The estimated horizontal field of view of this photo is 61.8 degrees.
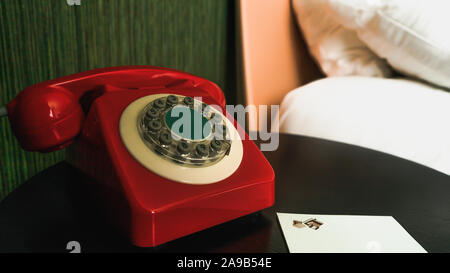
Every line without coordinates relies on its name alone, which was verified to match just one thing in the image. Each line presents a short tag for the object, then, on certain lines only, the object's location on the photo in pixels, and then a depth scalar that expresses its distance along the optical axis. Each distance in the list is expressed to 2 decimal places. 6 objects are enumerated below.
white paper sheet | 0.45
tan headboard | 1.02
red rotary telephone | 0.43
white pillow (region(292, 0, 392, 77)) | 1.06
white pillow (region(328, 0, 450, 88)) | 0.90
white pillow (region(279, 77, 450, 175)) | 0.75
